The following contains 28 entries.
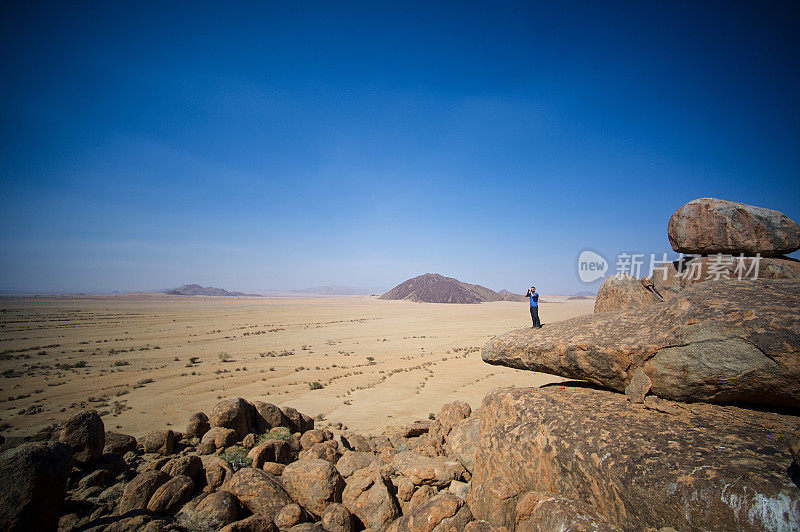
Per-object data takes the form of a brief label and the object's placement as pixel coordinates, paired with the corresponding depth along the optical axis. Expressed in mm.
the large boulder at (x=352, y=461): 6477
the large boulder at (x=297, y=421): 9555
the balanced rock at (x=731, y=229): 10828
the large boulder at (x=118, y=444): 7230
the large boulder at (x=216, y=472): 5938
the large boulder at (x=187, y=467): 5934
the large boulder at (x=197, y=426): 8359
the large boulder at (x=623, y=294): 13523
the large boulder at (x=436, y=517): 4520
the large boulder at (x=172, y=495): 5250
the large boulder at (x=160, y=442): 7551
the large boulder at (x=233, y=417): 8219
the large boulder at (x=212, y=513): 4863
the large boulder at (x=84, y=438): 6332
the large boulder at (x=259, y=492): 5188
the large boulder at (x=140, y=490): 5312
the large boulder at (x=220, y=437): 7684
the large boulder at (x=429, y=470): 5852
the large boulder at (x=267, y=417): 8945
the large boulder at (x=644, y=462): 3270
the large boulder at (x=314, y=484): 5453
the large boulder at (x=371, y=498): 5133
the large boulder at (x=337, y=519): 4844
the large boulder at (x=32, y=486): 4316
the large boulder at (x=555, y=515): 3510
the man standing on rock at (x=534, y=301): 11762
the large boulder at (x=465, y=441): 6395
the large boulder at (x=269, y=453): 6645
